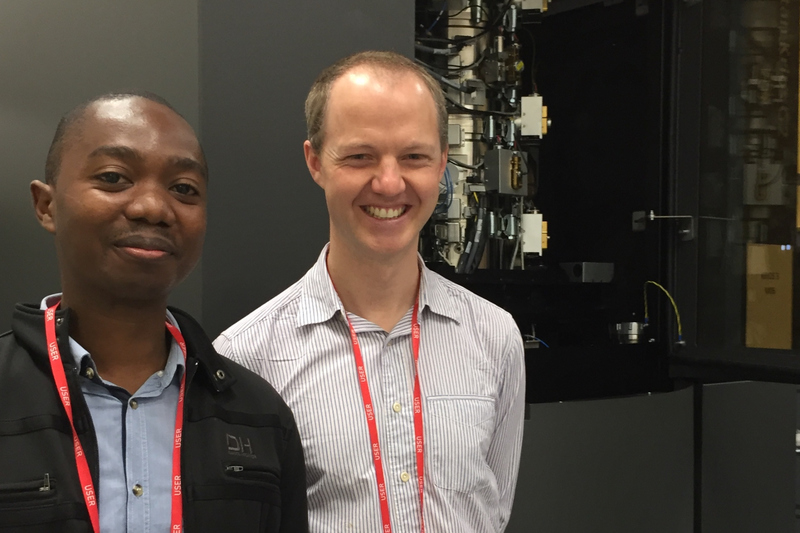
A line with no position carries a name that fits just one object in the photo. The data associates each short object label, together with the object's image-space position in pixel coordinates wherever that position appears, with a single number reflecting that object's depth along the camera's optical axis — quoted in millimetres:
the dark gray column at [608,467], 2428
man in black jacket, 890
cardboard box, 2805
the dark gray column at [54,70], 1570
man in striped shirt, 1246
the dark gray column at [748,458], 2809
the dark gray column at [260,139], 1635
